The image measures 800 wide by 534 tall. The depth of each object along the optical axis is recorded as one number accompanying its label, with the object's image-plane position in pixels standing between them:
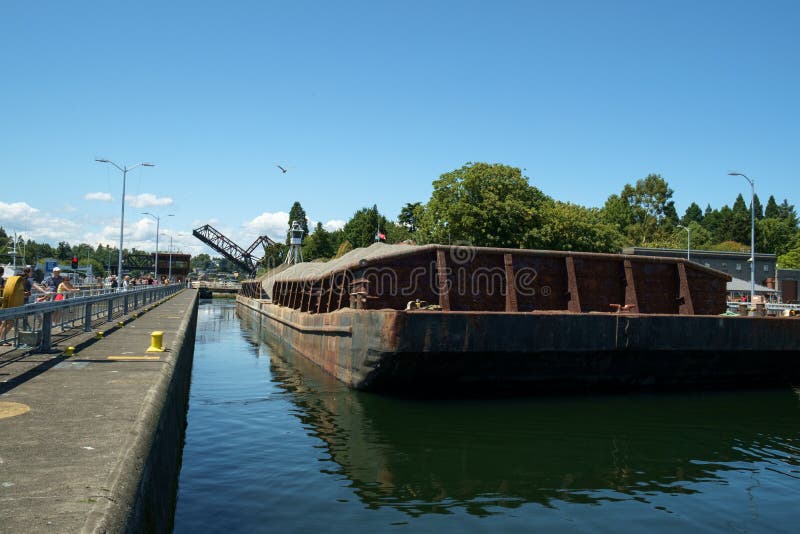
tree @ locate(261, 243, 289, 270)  116.81
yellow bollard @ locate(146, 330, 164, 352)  11.50
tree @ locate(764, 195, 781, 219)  160.62
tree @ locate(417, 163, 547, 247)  49.62
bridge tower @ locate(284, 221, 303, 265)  65.44
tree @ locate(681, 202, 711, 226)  180.77
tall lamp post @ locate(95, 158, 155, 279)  44.09
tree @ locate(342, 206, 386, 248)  99.19
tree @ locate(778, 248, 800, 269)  95.19
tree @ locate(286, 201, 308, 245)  138.38
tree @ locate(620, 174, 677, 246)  96.38
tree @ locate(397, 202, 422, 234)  97.88
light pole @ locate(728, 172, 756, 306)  33.09
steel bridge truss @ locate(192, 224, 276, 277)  97.44
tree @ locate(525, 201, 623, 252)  49.53
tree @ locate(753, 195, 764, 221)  157.25
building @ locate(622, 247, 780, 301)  67.61
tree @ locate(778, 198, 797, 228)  136.38
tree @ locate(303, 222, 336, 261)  114.00
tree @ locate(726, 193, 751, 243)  120.89
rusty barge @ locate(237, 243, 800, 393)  11.27
